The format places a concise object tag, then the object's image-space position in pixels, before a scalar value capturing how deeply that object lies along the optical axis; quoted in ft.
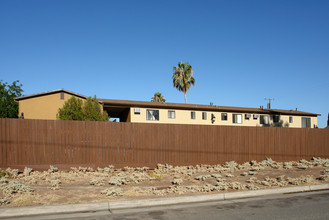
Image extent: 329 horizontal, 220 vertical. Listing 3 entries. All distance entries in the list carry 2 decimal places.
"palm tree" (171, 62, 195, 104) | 133.90
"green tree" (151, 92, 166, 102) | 173.78
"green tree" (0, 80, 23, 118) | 127.65
